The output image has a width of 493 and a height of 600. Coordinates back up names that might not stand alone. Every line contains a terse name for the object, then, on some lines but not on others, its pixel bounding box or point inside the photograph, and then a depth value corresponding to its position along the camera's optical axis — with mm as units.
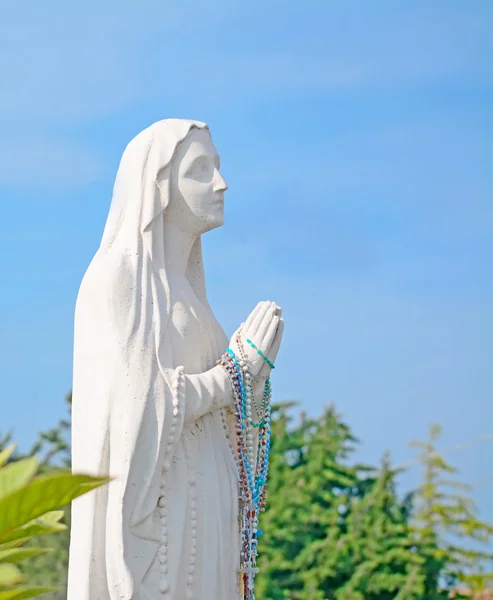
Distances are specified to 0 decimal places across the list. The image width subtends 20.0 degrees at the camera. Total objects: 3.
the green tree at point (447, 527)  16266
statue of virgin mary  6023
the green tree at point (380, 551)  15695
